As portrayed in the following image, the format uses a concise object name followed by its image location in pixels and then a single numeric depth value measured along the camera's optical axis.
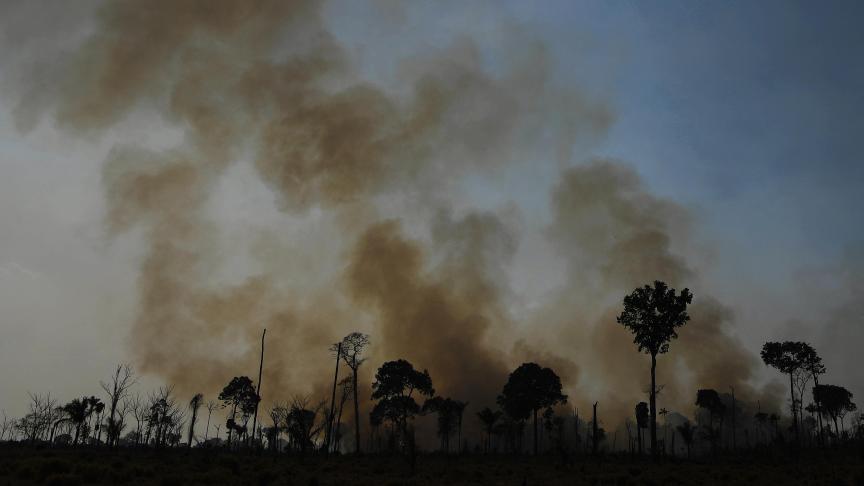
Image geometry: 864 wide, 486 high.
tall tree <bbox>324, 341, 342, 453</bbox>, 60.02
